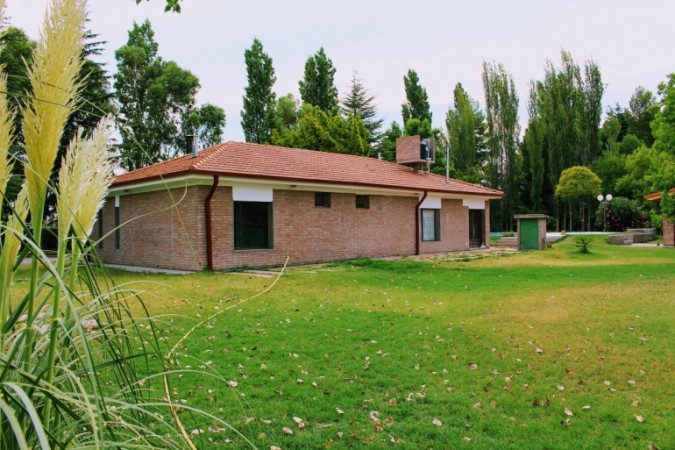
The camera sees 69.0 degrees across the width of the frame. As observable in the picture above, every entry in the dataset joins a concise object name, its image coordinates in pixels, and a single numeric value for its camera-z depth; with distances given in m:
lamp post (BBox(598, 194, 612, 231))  32.41
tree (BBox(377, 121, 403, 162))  37.34
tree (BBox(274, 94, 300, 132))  42.75
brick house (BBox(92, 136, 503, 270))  13.18
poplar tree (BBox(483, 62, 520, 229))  38.34
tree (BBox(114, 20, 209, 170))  32.94
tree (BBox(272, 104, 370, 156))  31.34
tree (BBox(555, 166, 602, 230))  33.78
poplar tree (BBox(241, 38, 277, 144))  36.34
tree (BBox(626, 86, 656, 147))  42.36
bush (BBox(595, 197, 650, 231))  33.06
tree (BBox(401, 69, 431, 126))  39.75
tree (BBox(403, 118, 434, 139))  34.59
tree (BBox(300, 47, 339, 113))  37.78
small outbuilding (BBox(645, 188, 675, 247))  23.20
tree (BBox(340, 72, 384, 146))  40.44
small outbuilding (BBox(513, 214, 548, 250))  21.27
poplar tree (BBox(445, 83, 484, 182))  37.81
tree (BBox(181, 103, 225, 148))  34.72
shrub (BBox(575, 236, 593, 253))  19.27
